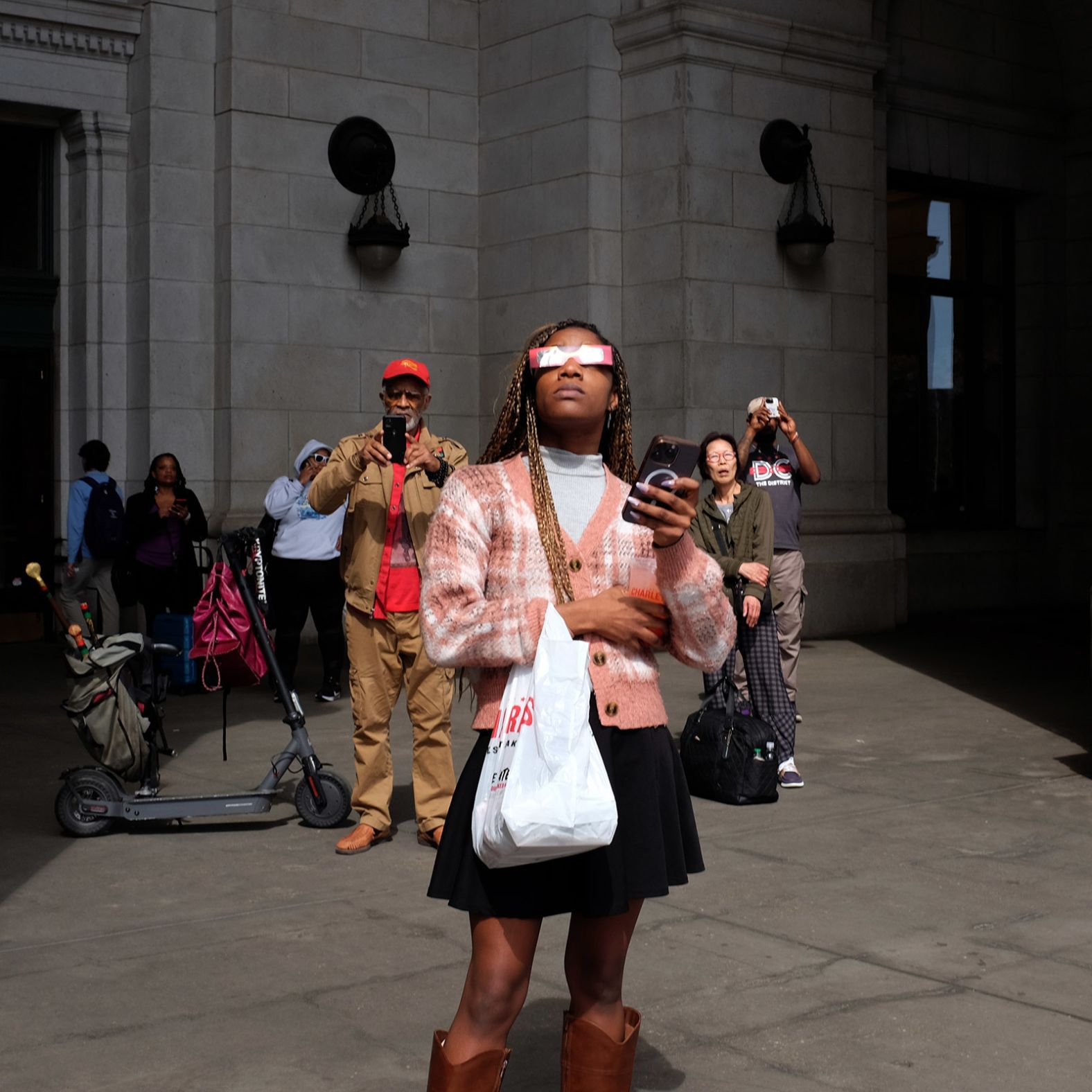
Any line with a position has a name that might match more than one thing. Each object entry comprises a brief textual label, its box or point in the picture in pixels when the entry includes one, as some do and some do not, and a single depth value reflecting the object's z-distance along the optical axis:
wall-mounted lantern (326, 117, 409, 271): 14.91
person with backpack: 12.70
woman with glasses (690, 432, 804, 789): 8.15
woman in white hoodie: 11.20
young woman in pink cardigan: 3.35
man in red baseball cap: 6.98
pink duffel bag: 7.41
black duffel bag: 7.81
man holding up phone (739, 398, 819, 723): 9.08
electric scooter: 7.19
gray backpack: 7.14
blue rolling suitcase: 10.09
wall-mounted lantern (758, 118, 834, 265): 15.03
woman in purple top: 11.94
